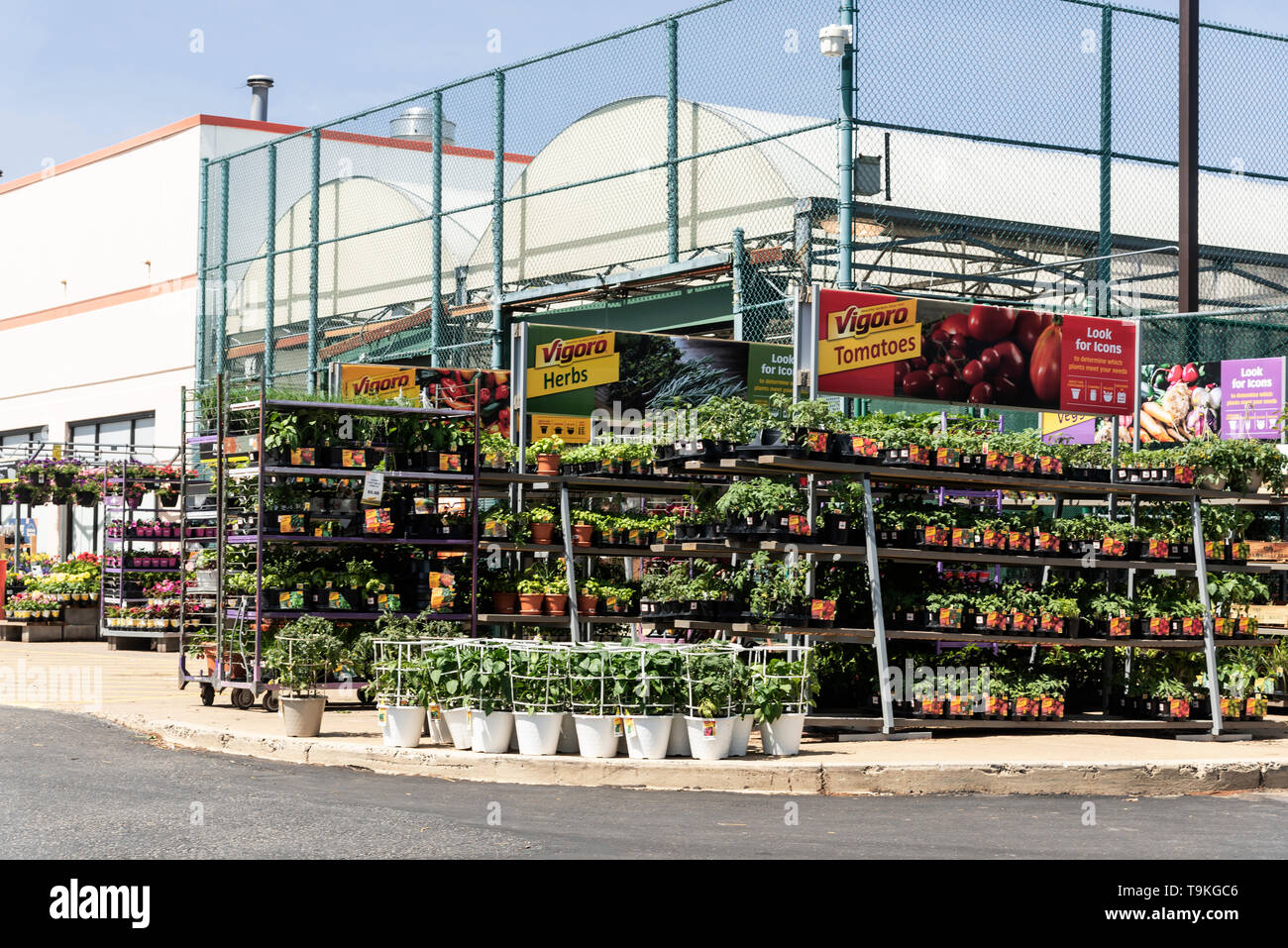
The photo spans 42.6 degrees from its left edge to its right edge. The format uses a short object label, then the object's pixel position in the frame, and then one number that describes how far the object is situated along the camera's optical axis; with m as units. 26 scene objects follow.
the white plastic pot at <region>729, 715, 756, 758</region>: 11.81
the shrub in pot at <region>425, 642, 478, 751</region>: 12.22
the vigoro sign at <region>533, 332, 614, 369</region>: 20.06
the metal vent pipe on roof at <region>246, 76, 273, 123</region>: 44.09
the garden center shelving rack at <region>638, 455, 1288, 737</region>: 13.21
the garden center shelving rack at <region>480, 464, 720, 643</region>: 17.31
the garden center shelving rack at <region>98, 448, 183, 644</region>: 26.14
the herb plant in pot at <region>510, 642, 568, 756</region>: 11.80
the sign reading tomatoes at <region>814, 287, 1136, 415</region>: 14.04
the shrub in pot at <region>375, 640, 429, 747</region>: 12.30
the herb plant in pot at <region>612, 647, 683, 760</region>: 11.59
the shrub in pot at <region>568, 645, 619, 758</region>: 11.64
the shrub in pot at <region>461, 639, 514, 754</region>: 11.95
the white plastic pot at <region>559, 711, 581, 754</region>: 12.00
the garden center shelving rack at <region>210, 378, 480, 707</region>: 15.12
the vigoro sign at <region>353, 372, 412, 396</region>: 24.40
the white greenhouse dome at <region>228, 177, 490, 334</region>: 32.00
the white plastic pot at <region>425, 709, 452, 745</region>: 12.41
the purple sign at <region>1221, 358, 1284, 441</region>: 19.28
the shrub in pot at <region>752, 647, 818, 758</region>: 11.80
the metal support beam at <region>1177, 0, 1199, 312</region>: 19.80
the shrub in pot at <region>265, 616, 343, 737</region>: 12.92
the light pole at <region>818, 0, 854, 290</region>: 18.77
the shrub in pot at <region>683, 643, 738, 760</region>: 11.57
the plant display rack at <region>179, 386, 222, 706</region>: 16.23
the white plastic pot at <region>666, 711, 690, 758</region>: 11.80
